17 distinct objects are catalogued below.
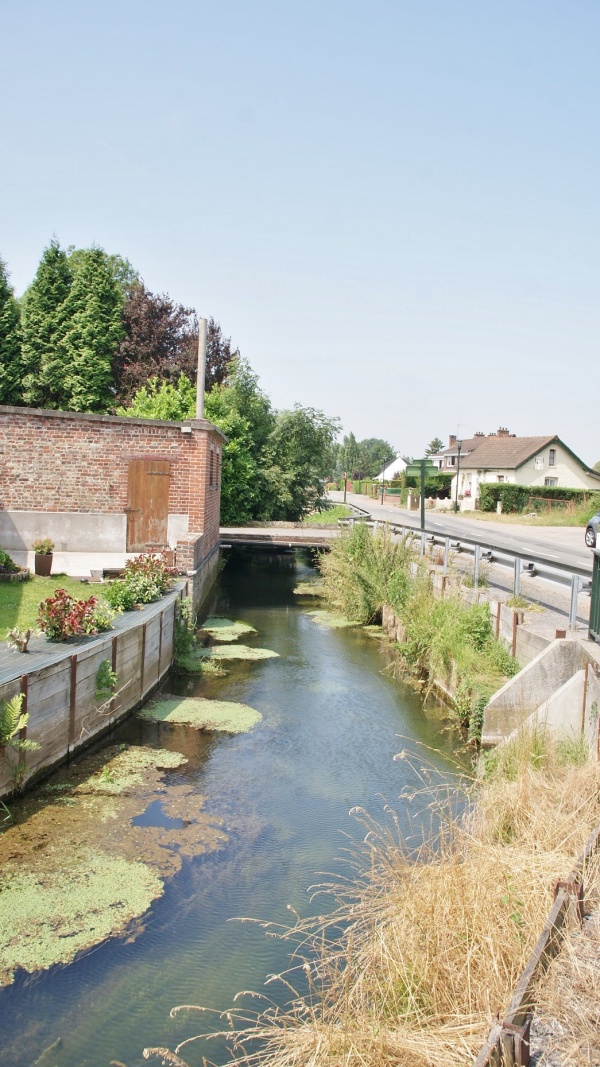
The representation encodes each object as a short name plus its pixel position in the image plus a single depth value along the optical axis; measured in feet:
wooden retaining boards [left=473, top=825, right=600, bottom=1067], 10.25
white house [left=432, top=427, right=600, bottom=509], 197.57
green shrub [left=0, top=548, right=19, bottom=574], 48.03
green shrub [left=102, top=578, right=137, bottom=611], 40.37
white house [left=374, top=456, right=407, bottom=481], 370.73
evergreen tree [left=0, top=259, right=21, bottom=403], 125.80
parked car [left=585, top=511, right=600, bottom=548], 81.10
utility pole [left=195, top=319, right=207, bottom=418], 69.15
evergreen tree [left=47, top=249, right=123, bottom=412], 126.31
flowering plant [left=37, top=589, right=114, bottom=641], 31.89
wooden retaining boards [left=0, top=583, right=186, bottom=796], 26.37
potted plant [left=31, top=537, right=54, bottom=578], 49.39
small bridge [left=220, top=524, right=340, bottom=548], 95.09
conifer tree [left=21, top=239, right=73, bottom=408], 126.41
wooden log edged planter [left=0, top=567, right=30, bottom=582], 47.62
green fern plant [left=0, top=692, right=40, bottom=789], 24.17
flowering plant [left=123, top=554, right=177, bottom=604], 42.91
